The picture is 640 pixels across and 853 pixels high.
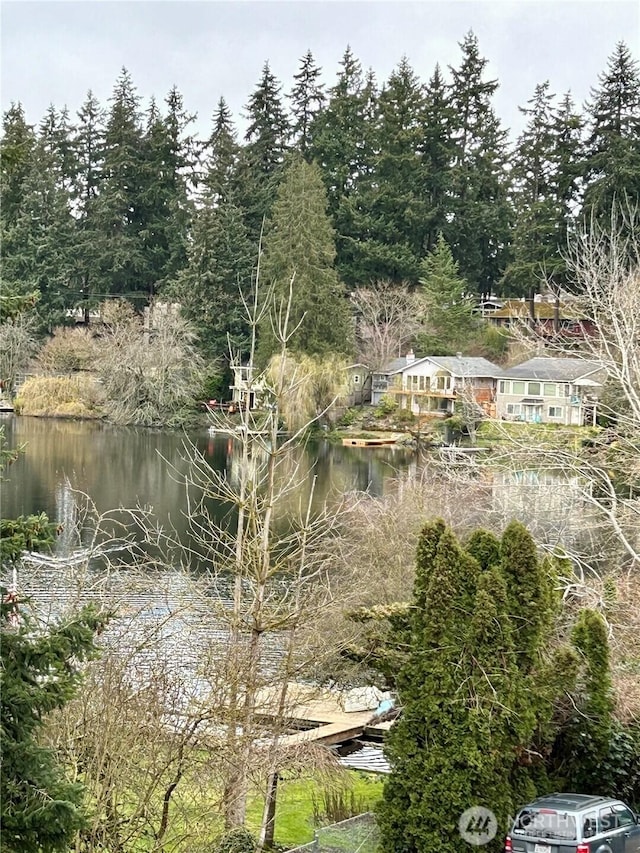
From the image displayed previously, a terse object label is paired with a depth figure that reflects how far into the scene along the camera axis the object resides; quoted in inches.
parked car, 379.9
